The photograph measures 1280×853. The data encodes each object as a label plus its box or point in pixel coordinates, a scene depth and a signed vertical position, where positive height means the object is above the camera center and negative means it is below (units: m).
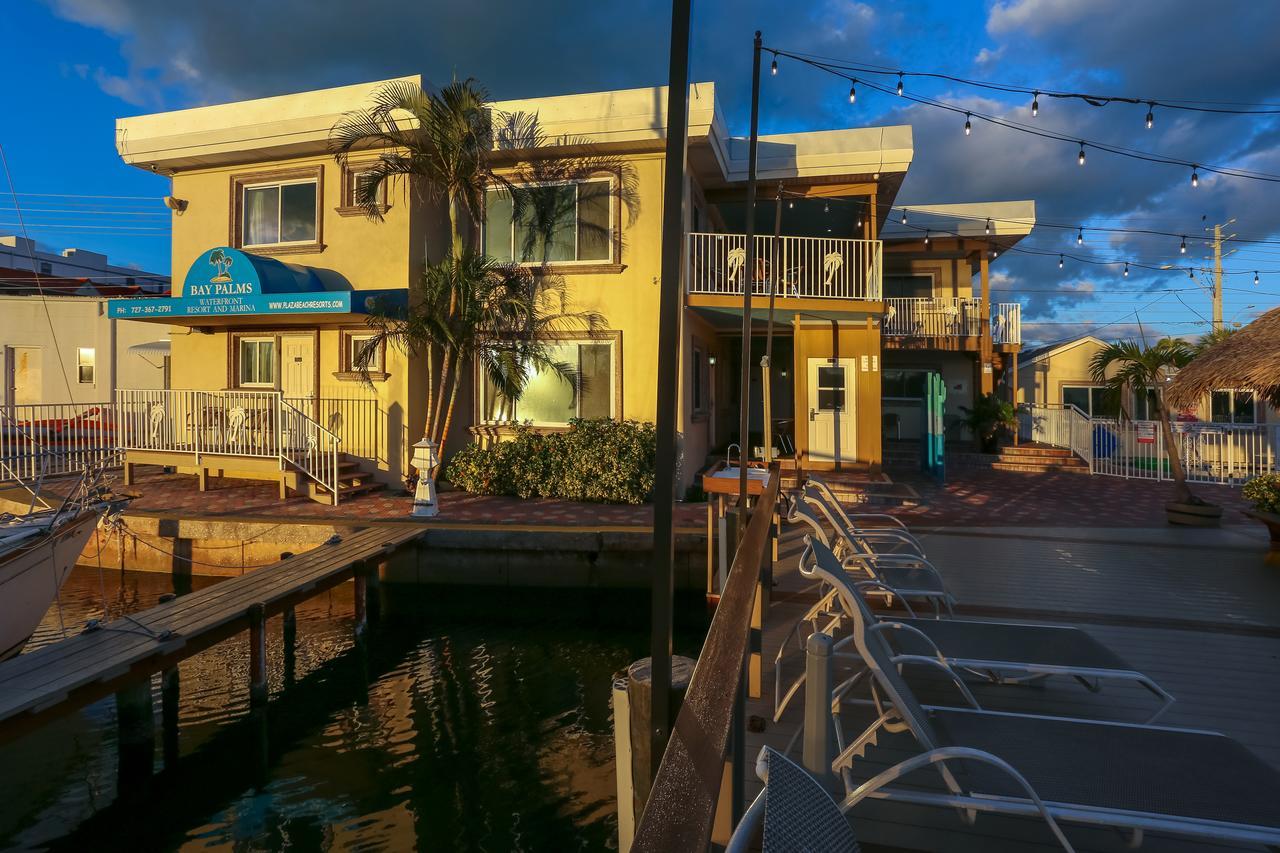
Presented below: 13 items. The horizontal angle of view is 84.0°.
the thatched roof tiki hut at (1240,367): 7.57 +0.77
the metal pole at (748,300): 5.08 +1.07
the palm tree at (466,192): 11.36 +4.07
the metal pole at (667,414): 1.90 +0.05
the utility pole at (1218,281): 26.80 +5.83
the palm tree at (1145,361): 11.46 +1.21
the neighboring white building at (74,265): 26.39 +6.50
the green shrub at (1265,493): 8.13 -0.66
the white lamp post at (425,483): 9.72 -0.71
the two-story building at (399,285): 11.54 +2.53
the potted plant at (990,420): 17.53 +0.36
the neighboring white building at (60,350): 19.36 +2.19
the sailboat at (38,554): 5.92 -1.09
